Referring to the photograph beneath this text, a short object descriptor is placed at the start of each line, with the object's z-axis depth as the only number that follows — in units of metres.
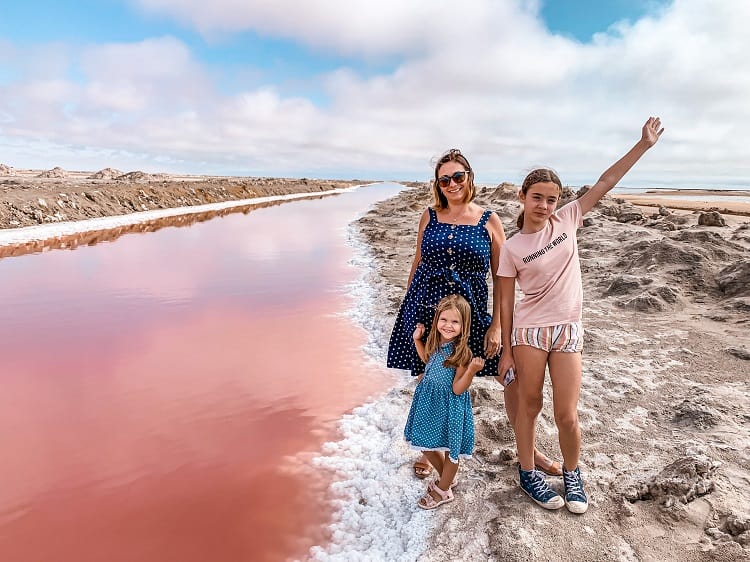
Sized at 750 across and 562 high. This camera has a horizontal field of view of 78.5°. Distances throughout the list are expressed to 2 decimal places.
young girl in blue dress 2.99
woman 3.19
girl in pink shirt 2.80
